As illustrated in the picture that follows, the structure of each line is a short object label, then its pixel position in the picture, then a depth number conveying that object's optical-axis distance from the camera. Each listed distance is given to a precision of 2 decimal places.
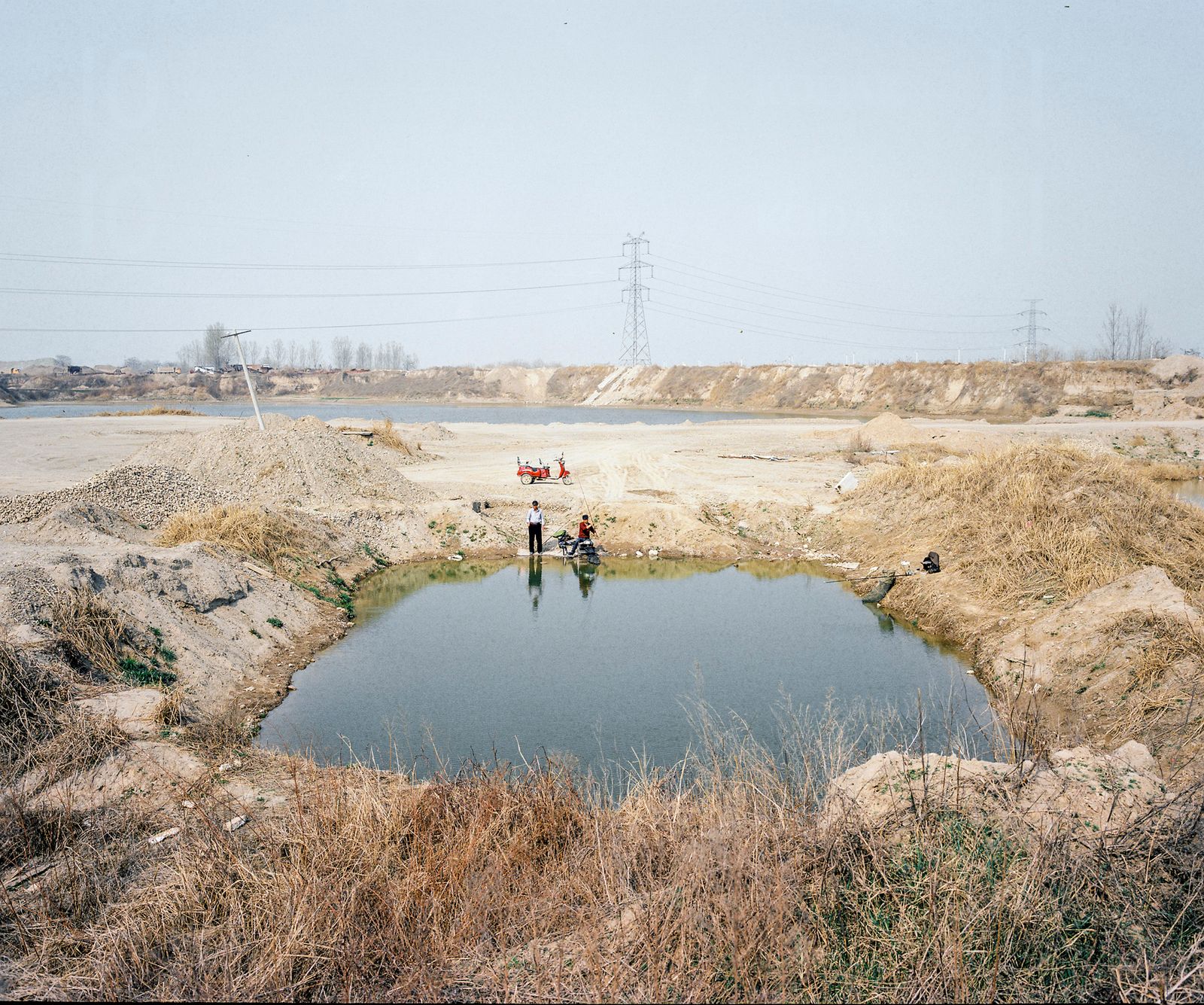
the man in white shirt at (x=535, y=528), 22.38
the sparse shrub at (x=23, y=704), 9.02
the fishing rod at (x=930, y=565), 18.47
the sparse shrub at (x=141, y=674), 11.98
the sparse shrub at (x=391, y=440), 35.50
